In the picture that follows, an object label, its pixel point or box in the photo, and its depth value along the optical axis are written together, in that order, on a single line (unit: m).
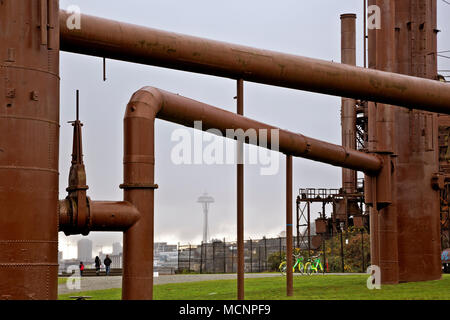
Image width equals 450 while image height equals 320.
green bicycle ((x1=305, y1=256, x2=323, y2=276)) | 42.72
